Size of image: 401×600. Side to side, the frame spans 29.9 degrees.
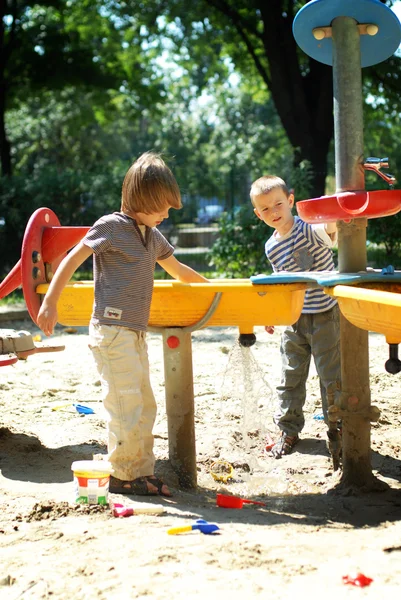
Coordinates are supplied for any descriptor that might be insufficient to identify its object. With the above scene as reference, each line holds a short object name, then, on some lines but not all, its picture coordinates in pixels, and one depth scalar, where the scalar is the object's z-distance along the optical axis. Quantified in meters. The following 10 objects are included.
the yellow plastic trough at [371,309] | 2.20
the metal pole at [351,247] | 2.87
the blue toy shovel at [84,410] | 4.12
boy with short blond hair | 3.44
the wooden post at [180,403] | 3.03
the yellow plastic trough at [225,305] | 2.91
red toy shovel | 2.80
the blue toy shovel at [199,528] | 2.33
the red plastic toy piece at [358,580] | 1.87
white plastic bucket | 2.65
